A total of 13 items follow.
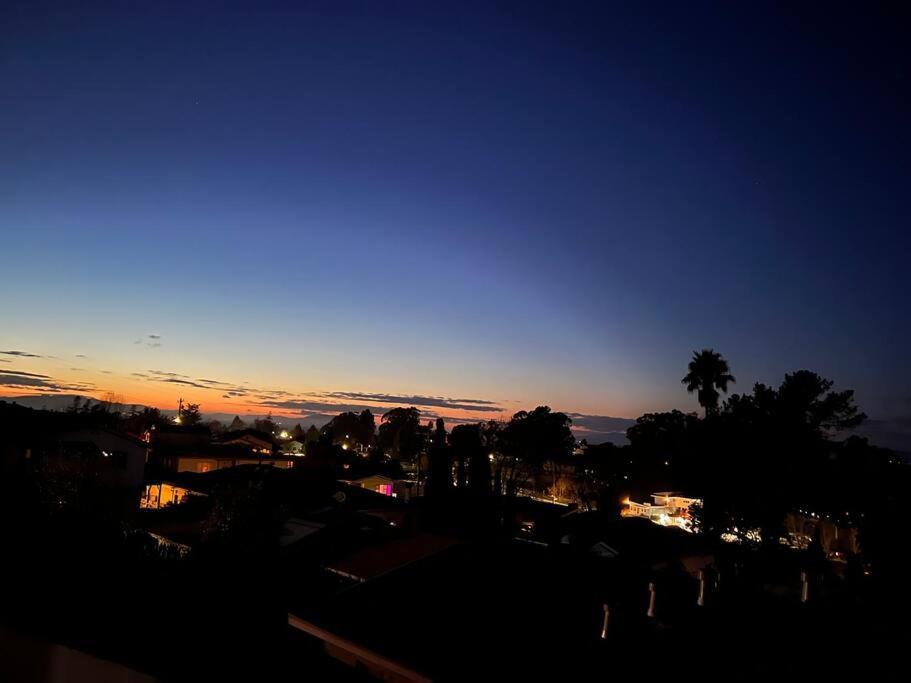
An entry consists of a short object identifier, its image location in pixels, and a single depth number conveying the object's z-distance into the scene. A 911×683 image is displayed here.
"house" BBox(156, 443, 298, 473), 42.75
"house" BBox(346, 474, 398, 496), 44.37
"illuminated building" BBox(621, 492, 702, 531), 42.09
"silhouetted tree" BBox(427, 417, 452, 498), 25.48
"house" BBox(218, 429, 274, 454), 59.81
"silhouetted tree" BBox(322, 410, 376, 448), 118.81
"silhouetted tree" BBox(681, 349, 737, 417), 43.38
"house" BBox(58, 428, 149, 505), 28.45
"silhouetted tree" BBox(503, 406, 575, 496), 66.50
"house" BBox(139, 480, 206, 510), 31.36
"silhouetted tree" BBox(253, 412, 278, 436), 155.62
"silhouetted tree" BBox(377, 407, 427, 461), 83.81
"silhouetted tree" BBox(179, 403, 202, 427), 99.46
